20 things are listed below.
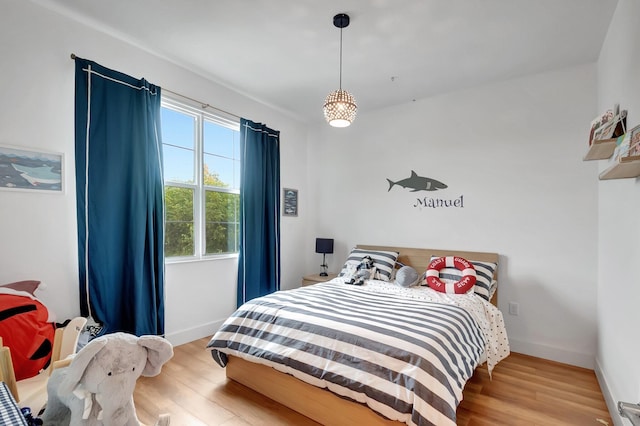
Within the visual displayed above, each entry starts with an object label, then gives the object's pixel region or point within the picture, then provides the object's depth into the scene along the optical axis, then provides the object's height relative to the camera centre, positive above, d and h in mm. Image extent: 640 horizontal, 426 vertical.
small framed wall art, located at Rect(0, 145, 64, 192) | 2049 +284
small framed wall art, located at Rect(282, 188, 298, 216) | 4219 +127
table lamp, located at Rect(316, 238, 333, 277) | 4125 -465
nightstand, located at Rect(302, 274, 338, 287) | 3908 -867
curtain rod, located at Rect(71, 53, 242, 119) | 2986 +1126
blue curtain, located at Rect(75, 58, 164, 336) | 2352 +90
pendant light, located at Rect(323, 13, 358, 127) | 2242 +772
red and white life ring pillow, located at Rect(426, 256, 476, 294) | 2816 -607
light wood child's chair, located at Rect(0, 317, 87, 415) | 1504 -912
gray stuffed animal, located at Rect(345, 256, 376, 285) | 3234 -659
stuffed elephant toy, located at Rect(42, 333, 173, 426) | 1200 -690
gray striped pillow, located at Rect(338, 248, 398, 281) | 3414 -564
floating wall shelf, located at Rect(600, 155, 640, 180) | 1369 +207
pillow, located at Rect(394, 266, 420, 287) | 3119 -674
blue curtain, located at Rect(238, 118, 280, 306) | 3586 -12
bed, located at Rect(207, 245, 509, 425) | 1583 -855
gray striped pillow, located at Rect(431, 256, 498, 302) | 2836 -622
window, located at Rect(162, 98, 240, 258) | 3078 +315
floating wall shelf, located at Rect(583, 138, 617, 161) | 1915 +403
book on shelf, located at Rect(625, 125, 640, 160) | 1296 +292
